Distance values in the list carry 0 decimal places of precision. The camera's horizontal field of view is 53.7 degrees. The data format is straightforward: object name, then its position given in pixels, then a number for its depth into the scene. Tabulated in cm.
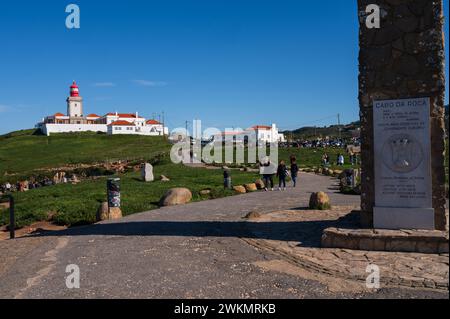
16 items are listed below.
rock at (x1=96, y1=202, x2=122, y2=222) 1445
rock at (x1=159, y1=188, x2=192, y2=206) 1723
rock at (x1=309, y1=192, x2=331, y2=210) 1423
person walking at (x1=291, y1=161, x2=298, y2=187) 2405
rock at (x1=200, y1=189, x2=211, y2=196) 2065
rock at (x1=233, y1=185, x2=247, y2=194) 2167
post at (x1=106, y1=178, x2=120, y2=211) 1438
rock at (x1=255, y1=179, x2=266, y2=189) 2336
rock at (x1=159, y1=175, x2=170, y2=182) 2716
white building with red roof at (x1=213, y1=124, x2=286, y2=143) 8996
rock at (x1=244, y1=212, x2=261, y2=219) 1282
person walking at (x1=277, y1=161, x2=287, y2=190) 2211
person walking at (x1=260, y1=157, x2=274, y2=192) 2239
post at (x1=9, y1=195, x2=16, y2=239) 1229
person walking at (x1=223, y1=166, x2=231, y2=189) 2217
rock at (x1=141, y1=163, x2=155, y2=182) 2758
